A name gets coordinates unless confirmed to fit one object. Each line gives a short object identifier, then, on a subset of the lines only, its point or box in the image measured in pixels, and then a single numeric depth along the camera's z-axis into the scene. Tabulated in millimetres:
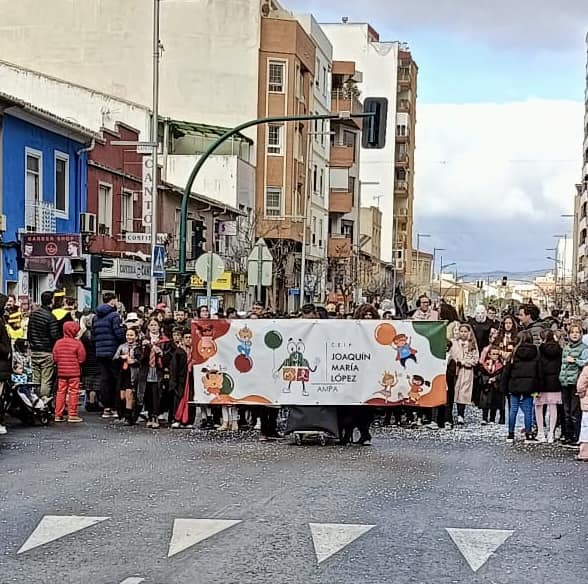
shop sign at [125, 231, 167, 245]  27770
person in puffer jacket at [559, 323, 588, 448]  15664
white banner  15695
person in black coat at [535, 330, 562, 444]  16281
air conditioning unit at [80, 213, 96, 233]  34688
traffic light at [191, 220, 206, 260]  45188
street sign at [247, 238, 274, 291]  28109
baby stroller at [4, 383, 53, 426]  16719
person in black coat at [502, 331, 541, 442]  16359
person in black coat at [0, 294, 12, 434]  15102
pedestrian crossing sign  27062
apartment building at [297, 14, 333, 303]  65562
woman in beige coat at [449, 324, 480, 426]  18828
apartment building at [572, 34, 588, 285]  124750
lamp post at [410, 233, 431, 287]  126062
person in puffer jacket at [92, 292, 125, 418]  18422
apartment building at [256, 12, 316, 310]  59625
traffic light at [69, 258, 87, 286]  32719
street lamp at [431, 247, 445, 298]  142488
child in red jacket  17547
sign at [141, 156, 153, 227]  31469
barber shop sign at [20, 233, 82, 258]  28375
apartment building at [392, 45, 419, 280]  109188
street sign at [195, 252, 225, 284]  25094
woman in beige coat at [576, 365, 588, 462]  14609
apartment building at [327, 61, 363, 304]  74188
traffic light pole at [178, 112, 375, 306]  25562
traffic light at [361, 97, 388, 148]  24234
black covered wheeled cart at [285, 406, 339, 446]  15492
